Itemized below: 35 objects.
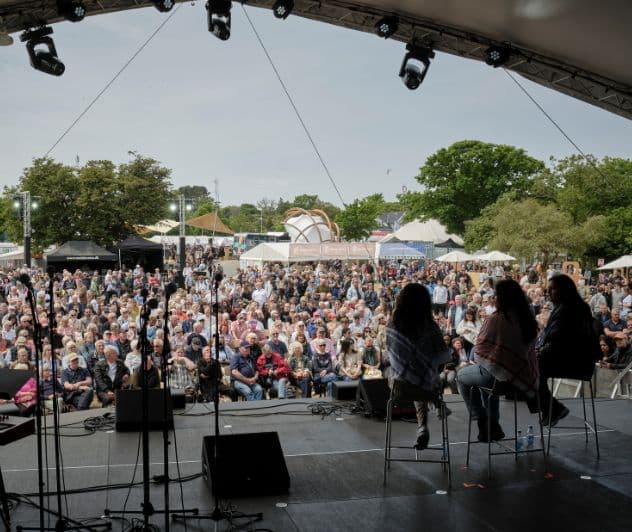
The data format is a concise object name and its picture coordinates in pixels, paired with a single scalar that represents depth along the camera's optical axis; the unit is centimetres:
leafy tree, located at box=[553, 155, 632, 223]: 1991
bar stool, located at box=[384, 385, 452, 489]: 343
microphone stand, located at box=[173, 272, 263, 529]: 293
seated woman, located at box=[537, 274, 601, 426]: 369
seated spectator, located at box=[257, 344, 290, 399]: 649
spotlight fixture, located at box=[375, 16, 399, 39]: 502
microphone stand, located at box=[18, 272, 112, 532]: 267
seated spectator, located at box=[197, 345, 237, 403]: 621
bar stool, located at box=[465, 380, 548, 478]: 352
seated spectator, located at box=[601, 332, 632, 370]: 688
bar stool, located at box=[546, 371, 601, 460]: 382
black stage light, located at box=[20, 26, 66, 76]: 479
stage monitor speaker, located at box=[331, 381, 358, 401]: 561
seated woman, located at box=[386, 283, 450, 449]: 343
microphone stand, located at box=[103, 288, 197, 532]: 267
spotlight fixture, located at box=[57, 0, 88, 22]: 457
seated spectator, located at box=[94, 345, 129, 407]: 599
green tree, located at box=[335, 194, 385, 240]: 3947
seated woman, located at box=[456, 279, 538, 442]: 350
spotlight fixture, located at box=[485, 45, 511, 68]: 511
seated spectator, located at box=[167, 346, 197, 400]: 647
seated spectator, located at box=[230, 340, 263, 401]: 627
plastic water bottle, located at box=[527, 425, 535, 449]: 401
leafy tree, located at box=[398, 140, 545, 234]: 2622
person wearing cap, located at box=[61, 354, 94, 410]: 595
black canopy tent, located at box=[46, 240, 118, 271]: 1725
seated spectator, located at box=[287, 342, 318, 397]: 665
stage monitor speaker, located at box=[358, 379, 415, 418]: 493
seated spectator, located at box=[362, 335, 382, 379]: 695
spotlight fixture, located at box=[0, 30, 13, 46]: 462
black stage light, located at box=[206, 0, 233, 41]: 502
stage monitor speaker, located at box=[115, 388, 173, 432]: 457
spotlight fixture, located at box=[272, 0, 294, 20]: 480
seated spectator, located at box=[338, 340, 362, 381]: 682
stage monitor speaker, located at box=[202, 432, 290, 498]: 330
